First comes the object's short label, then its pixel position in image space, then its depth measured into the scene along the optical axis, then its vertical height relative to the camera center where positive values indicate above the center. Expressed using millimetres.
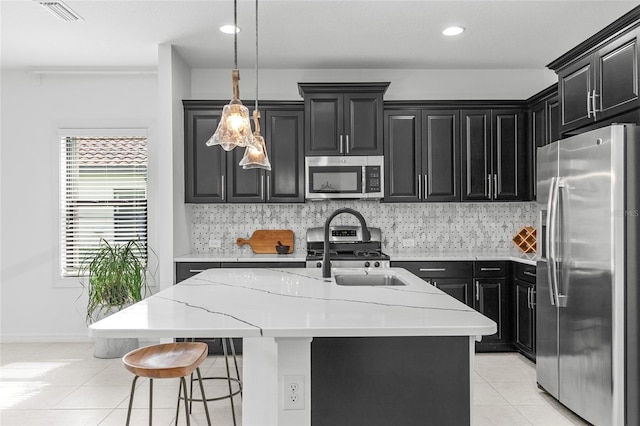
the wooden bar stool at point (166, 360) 2041 -641
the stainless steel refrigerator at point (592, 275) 2654 -357
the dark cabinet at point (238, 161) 4797 +496
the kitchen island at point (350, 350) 1655 -504
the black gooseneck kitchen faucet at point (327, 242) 2588 -157
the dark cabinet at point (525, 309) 4137 -833
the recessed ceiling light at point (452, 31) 3996 +1494
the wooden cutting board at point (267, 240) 5074 -266
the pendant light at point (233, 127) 2172 +383
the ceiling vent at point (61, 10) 3449 +1472
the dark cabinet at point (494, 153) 4828 +590
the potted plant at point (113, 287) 4465 -656
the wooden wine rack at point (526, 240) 4695 -251
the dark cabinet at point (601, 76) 2881 +889
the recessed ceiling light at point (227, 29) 3963 +1502
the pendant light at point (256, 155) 2668 +324
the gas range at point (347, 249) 4449 -338
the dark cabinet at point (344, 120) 4738 +901
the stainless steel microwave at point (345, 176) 4758 +364
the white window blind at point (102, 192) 5176 +234
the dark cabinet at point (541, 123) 4289 +823
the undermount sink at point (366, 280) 3029 -404
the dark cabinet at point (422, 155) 4832 +573
